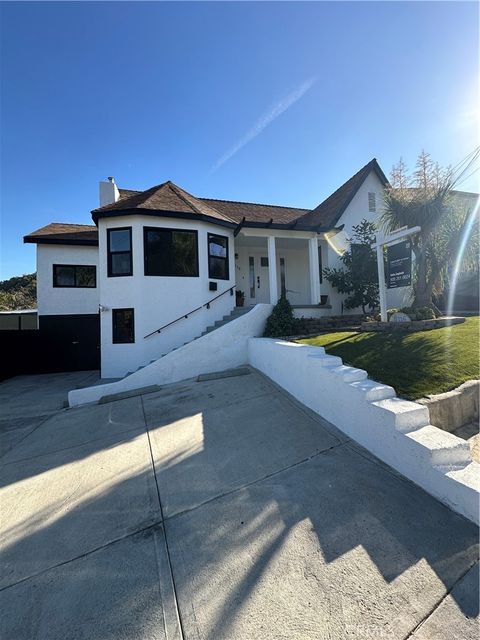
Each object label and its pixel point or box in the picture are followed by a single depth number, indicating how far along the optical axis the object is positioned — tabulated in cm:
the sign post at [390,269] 739
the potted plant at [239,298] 1194
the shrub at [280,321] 888
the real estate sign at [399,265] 733
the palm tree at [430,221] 828
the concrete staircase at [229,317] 961
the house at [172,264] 921
